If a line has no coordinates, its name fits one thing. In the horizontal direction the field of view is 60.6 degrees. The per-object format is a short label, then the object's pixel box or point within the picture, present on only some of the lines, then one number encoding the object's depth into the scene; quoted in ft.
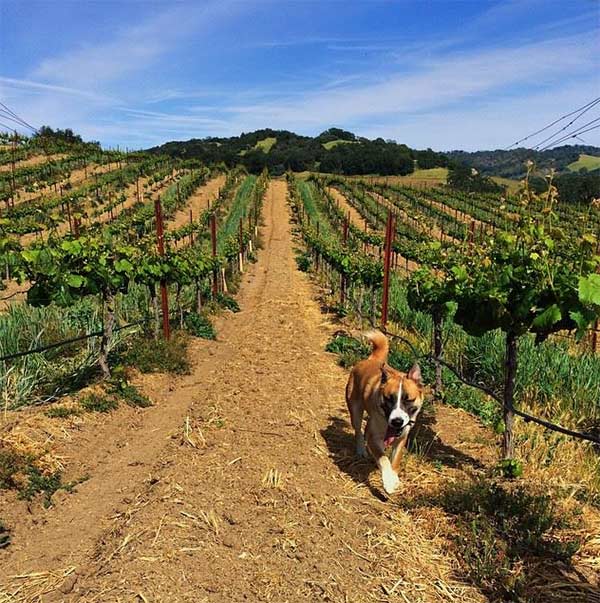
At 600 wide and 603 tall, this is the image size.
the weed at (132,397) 22.45
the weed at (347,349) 28.04
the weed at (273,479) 14.23
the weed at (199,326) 34.22
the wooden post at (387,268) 29.60
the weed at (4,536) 13.00
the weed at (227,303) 45.29
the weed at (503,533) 10.69
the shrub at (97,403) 20.58
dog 12.90
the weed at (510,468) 14.20
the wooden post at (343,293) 44.01
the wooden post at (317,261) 68.26
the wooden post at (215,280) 45.35
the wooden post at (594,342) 27.37
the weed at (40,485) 15.10
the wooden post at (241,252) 69.26
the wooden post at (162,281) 29.48
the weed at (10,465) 15.17
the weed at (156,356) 26.03
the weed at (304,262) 72.90
